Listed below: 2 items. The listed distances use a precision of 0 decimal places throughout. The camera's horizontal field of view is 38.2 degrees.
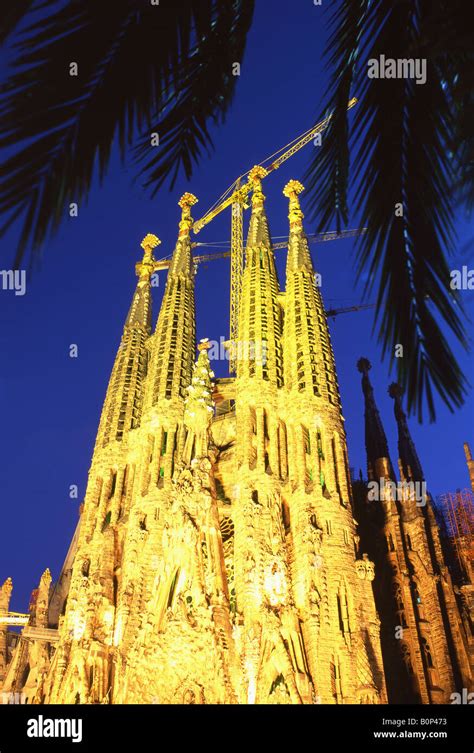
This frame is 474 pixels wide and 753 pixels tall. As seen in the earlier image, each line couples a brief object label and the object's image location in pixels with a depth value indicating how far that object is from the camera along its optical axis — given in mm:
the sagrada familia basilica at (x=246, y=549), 24891
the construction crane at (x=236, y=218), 50562
